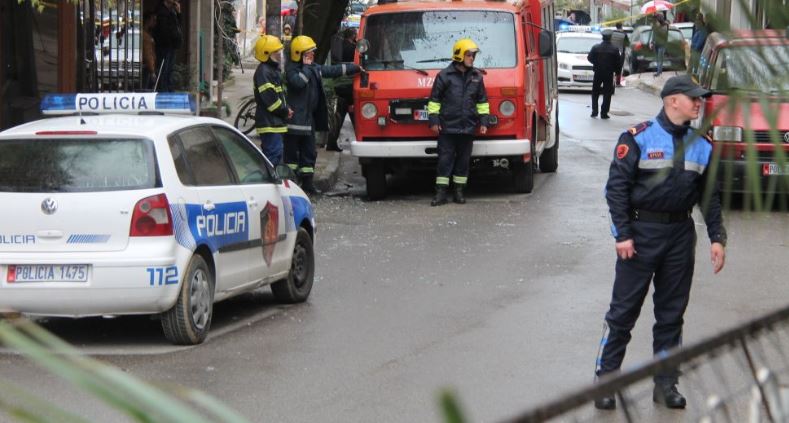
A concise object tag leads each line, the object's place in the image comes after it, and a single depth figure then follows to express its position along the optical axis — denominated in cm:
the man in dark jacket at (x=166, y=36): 2095
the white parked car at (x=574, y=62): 3950
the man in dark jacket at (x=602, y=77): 2958
